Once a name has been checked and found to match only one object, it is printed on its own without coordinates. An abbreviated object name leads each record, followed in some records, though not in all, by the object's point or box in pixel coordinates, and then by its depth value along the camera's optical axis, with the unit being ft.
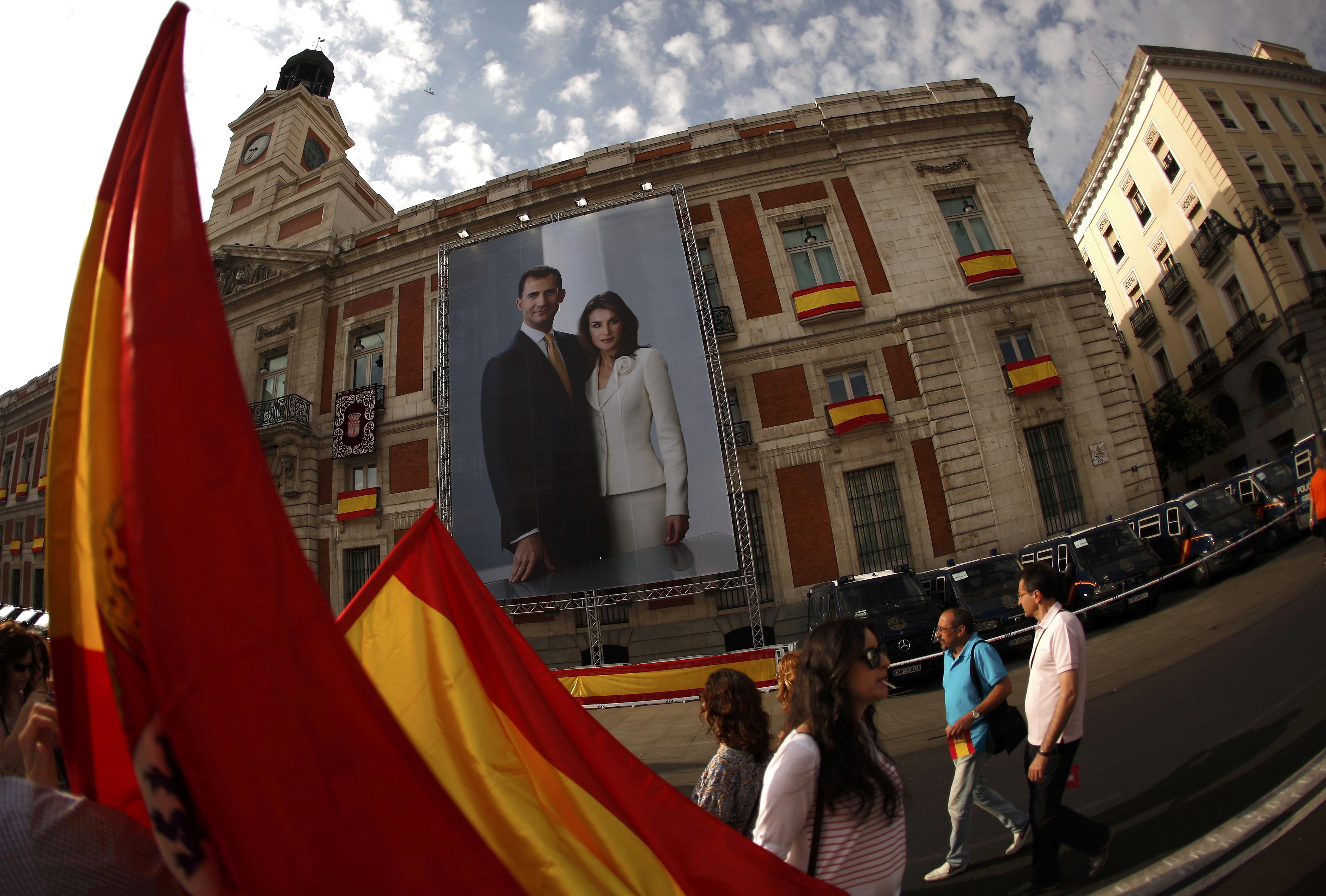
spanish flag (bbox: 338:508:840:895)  5.80
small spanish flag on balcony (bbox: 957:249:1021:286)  52.34
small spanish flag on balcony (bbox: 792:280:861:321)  52.75
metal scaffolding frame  45.96
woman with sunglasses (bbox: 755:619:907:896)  6.33
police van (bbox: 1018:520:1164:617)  32.40
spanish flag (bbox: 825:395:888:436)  49.75
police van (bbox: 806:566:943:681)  31.53
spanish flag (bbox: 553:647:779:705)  34.55
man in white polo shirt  10.47
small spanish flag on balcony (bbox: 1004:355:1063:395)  49.06
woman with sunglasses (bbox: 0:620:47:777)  7.36
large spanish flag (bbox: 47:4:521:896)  3.26
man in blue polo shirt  11.68
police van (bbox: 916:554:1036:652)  32.22
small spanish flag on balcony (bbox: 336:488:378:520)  57.88
